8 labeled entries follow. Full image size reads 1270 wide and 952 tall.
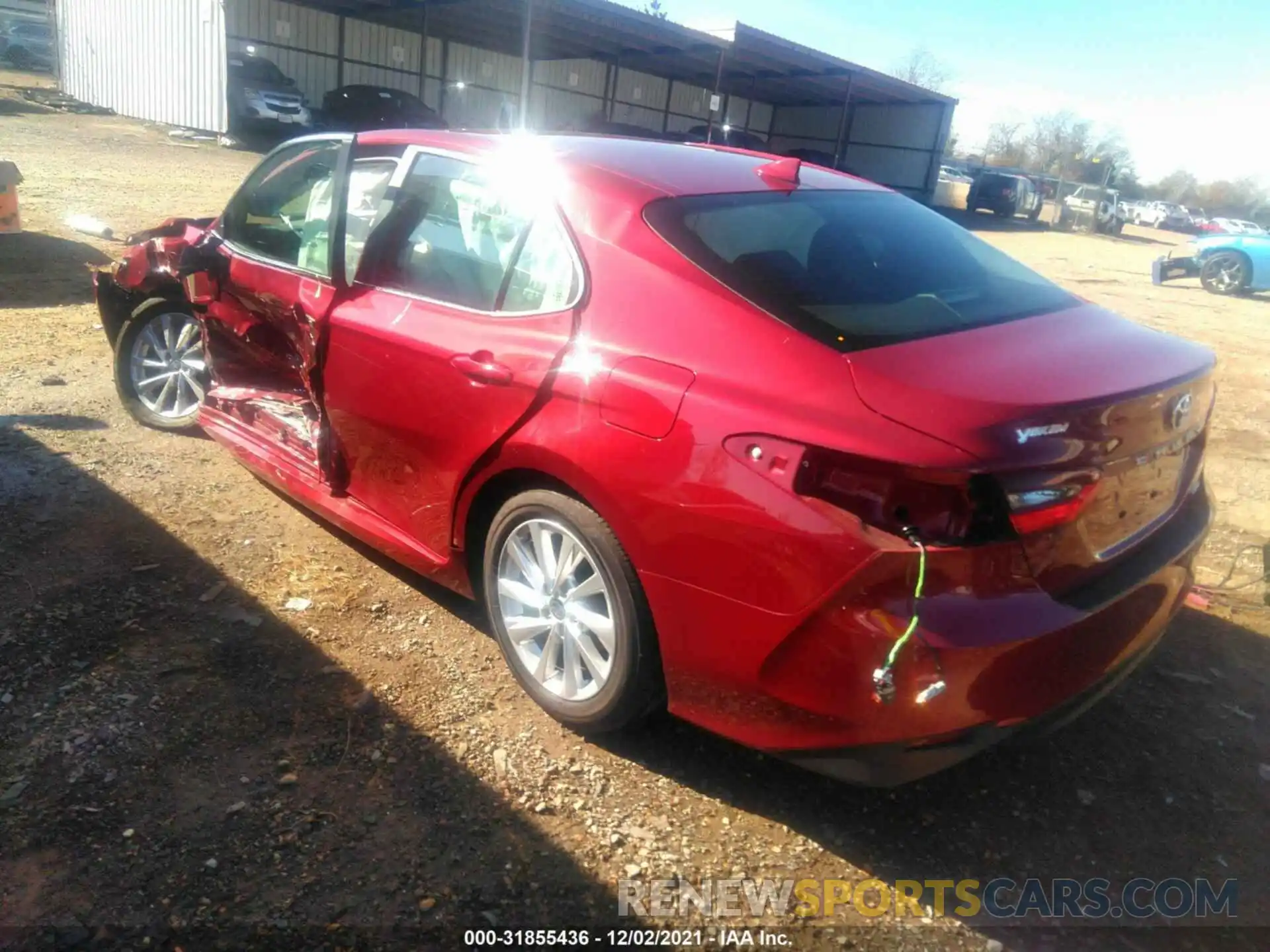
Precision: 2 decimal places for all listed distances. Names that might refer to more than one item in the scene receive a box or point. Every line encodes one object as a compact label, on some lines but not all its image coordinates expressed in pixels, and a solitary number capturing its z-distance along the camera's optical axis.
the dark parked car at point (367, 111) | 24.19
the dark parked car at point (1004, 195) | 36.06
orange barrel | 8.64
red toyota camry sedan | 2.11
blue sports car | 16.80
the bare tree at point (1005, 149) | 88.75
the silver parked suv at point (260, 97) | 23.03
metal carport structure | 23.72
